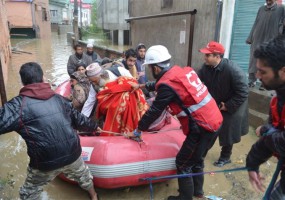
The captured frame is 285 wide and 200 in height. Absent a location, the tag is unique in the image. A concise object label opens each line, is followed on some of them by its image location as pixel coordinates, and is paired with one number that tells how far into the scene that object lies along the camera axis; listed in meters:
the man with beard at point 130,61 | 4.86
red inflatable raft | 2.80
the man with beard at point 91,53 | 7.20
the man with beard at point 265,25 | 4.45
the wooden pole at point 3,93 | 4.54
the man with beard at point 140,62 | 5.41
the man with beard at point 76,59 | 6.29
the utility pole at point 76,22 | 16.37
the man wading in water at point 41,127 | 2.07
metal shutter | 5.29
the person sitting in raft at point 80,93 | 3.82
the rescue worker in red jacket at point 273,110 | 1.31
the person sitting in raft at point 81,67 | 4.89
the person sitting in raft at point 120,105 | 3.29
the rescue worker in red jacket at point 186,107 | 2.38
